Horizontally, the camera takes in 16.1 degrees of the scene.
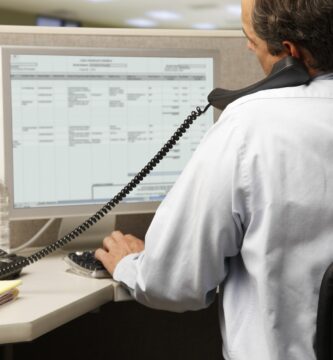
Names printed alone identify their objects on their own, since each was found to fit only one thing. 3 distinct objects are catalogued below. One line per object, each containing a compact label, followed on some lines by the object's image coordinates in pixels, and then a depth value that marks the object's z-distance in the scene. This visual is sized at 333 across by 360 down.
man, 1.70
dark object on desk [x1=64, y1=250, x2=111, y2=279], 2.01
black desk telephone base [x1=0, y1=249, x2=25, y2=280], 1.98
